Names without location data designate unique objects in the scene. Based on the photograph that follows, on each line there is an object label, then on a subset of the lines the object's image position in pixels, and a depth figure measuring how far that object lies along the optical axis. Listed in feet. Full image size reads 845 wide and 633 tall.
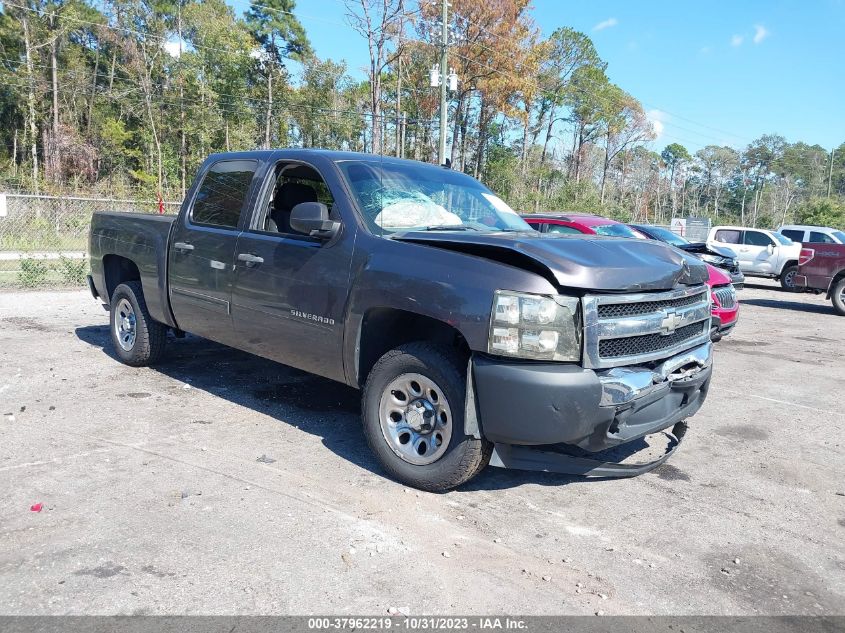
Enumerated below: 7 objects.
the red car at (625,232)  28.45
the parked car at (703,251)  40.22
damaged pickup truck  11.03
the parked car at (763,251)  61.93
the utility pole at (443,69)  79.51
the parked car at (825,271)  45.96
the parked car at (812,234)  63.00
